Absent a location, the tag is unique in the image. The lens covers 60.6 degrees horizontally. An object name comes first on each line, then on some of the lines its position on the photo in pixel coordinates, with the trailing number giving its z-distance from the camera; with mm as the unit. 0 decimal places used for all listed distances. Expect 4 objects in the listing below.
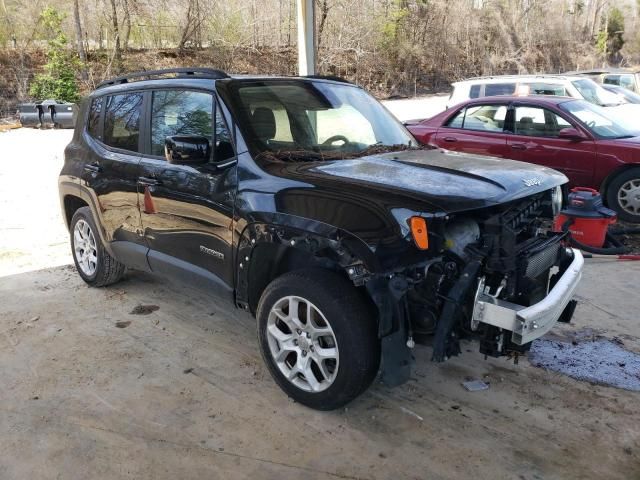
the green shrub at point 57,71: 22109
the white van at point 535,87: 12125
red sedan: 7016
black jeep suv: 2783
